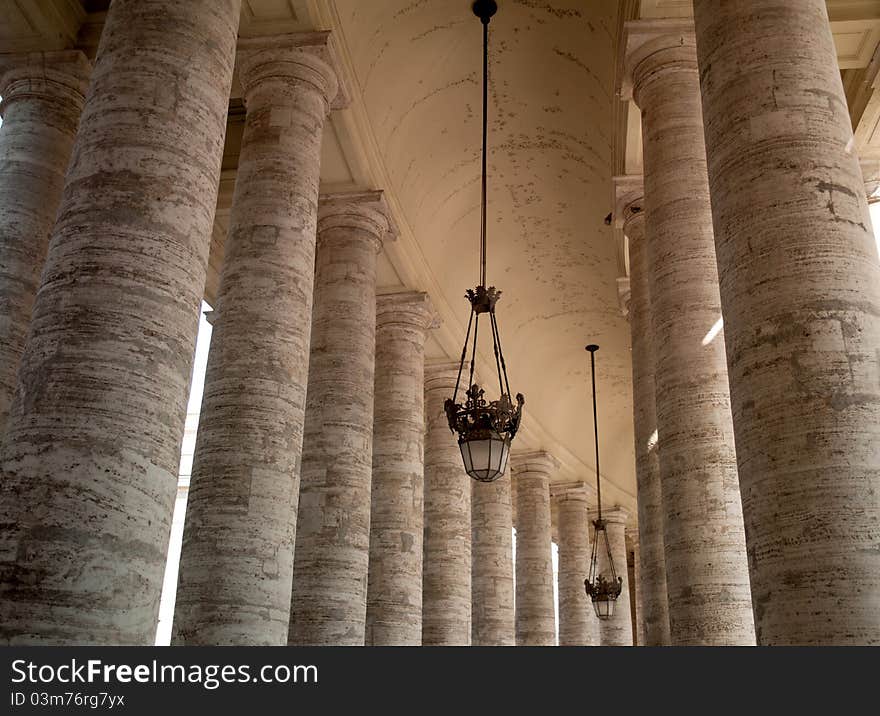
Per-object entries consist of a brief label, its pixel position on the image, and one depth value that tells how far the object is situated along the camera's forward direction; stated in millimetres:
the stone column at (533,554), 27141
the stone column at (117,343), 5469
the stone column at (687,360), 9062
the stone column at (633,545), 40094
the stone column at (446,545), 19884
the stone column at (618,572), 31984
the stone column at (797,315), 5039
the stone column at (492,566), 24531
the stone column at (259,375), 8352
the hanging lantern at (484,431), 10727
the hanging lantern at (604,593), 23719
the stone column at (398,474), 15211
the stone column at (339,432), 11578
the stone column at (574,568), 30844
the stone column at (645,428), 12328
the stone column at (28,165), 10008
